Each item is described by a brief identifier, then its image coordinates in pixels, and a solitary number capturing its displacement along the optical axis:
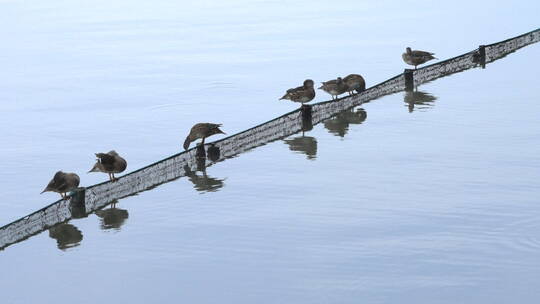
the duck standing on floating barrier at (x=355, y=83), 32.34
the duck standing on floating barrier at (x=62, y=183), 21.34
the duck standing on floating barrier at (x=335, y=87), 31.91
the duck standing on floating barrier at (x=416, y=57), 37.00
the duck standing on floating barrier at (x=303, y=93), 30.44
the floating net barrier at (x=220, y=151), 20.12
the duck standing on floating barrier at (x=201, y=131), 25.52
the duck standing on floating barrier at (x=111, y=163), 22.47
